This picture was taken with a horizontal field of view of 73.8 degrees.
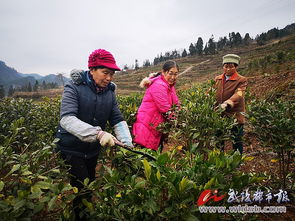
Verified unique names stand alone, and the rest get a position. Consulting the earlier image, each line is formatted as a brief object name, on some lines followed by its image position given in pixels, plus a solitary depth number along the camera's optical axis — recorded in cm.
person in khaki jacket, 318
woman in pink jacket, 260
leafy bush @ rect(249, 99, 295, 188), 202
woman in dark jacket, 170
